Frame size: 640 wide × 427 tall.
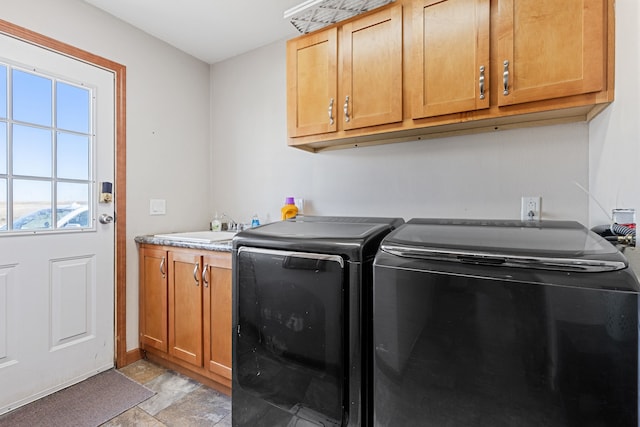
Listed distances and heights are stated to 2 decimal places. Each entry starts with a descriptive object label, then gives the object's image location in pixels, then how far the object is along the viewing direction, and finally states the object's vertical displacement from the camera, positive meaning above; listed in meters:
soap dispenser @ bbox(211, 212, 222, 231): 2.64 -0.11
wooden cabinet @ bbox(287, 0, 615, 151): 1.16 +0.66
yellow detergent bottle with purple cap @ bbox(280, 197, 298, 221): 2.17 +0.01
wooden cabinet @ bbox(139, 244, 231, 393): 1.79 -0.64
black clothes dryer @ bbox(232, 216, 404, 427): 1.14 -0.46
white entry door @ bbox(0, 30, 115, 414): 1.67 -0.07
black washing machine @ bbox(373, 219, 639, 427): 0.77 -0.34
